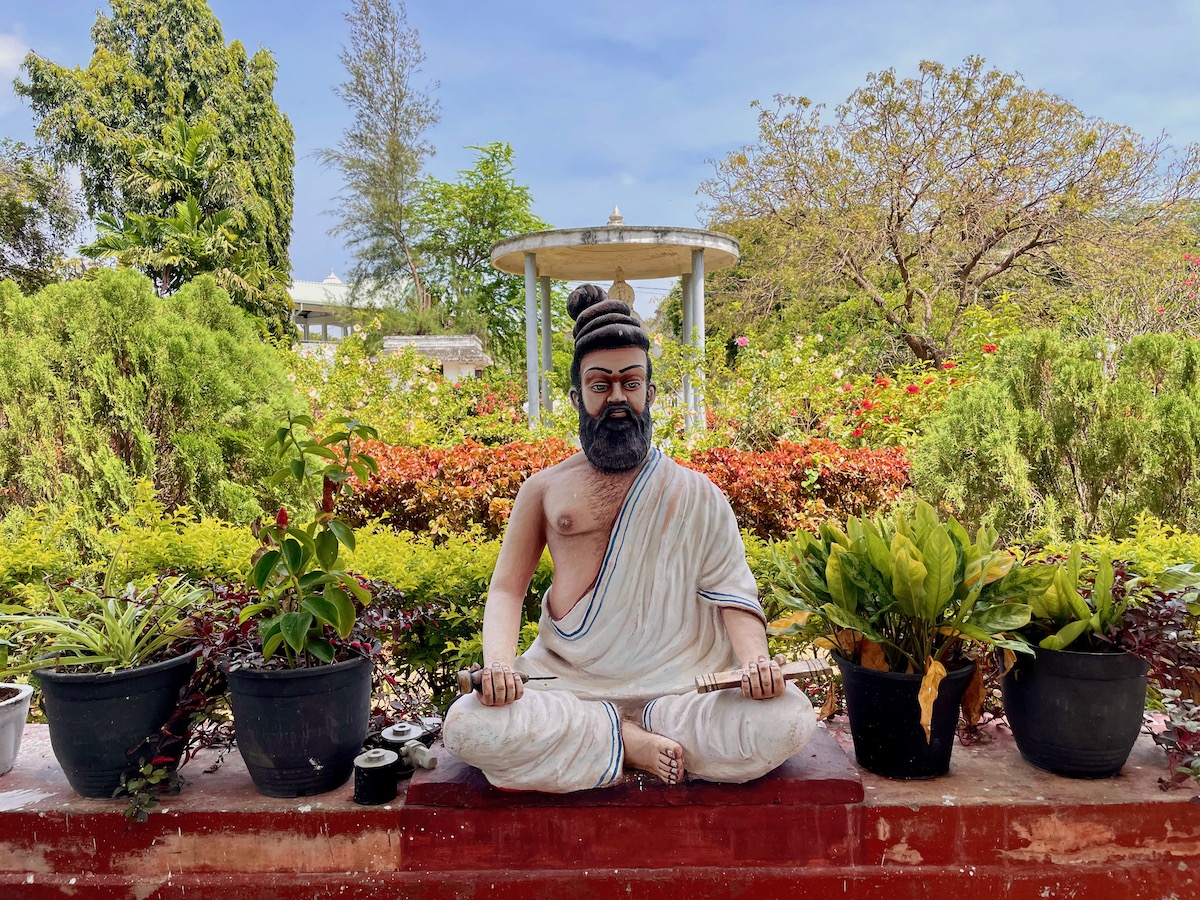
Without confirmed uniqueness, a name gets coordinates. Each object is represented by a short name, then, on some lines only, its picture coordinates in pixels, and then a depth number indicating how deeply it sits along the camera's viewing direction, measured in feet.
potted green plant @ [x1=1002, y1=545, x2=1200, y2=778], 6.90
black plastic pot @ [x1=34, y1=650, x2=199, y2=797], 6.93
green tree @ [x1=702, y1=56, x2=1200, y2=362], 39.24
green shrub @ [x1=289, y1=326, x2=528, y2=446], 28.78
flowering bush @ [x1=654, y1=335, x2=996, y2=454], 24.72
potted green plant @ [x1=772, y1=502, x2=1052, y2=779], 6.91
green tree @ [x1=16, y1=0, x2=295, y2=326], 70.85
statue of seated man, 7.22
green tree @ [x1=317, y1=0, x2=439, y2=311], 91.04
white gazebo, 28.35
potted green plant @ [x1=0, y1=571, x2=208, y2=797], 6.95
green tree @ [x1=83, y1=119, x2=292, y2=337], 66.39
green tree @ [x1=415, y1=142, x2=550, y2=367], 81.82
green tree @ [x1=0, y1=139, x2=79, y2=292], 68.95
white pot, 7.79
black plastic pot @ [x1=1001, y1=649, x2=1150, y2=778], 6.90
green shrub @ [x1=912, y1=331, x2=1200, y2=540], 12.13
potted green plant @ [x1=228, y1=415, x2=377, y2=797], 6.86
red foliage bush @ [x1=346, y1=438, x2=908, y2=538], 16.80
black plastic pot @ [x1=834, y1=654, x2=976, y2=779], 7.02
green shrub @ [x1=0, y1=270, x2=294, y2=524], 13.07
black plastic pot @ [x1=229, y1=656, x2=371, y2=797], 6.84
